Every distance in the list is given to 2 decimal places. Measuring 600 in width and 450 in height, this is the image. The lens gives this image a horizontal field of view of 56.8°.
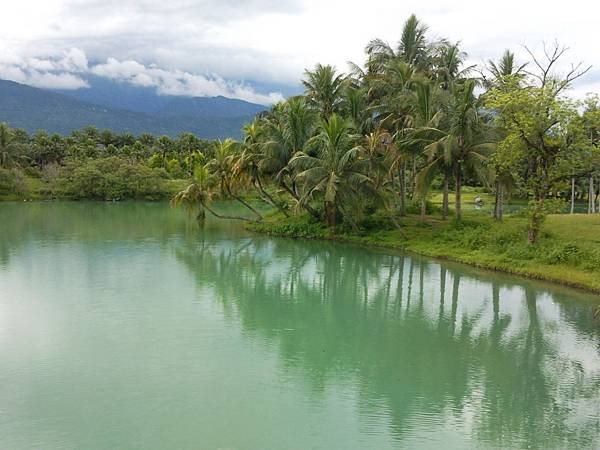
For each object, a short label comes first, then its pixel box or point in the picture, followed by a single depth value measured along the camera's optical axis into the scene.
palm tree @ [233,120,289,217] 29.62
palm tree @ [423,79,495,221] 23.45
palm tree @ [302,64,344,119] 29.69
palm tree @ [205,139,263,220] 31.07
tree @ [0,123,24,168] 58.03
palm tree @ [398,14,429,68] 31.12
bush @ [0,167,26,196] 54.19
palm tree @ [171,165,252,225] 31.94
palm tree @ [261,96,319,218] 28.53
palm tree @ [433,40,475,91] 31.23
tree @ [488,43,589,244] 18.59
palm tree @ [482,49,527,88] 25.53
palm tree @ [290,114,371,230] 24.98
